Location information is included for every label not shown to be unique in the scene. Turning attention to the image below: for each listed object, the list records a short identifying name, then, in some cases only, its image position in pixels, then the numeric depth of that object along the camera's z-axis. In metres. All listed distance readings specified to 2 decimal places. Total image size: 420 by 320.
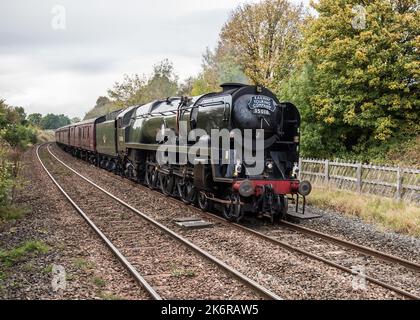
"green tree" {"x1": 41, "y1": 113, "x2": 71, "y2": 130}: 171.75
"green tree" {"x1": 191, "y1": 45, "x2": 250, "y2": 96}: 29.74
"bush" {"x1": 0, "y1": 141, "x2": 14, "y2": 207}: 10.24
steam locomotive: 10.07
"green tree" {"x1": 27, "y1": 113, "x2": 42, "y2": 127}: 149.14
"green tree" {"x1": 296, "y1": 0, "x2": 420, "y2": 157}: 17.30
